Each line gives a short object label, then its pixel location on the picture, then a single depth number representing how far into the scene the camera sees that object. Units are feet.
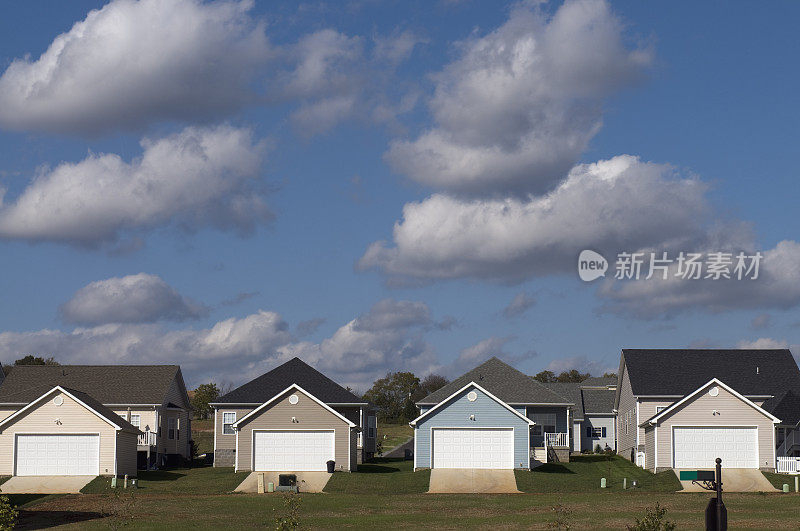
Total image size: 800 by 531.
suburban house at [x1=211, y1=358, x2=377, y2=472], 169.58
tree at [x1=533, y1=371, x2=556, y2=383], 472.03
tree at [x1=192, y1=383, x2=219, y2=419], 366.02
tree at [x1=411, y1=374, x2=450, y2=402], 469.57
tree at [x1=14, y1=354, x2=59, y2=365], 368.56
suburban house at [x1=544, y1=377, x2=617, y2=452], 231.30
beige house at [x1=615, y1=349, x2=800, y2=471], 166.81
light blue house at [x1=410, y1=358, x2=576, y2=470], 168.55
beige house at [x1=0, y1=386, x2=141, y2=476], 166.50
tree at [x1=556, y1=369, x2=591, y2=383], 485.97
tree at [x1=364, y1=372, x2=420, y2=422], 449.06
